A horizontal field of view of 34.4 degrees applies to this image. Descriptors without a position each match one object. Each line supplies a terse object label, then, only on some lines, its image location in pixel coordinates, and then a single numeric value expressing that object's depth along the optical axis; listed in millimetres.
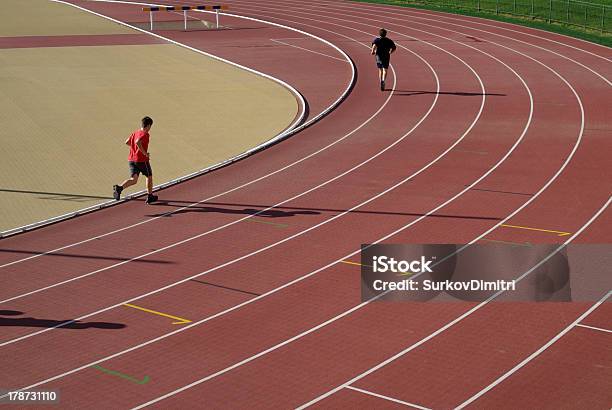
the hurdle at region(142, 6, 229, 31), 38125
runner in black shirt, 24578
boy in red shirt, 15680
